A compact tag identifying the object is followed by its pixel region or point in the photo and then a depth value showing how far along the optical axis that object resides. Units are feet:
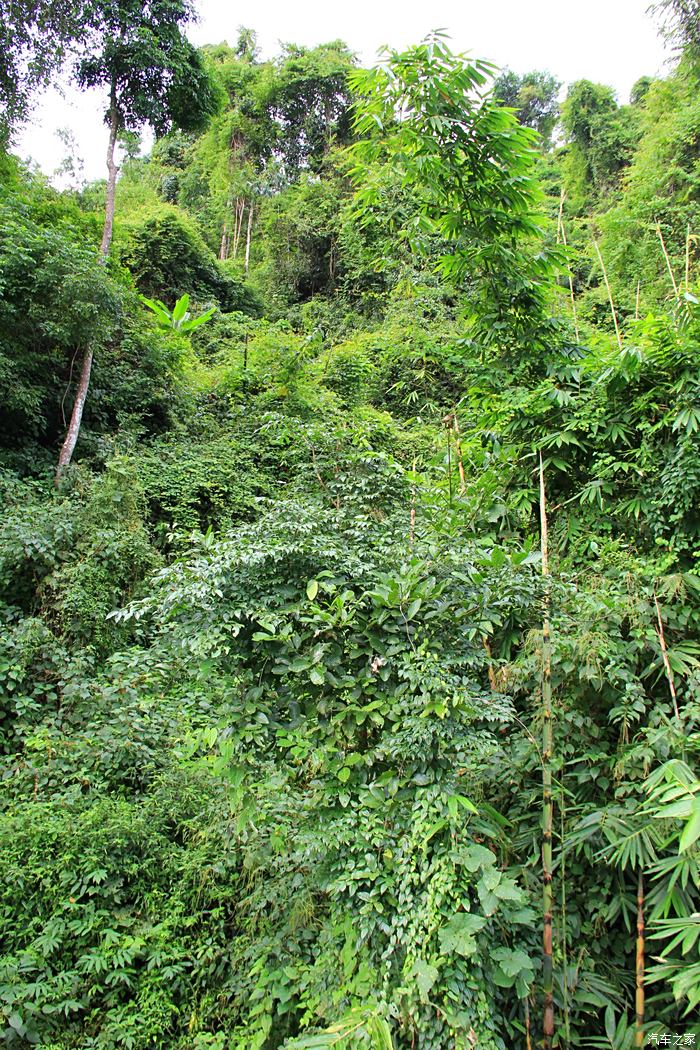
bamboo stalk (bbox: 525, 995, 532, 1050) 5.97
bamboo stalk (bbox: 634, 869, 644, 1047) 5.92
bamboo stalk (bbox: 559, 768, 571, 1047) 6.17
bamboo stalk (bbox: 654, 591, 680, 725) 6.84
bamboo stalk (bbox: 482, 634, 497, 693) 7.77
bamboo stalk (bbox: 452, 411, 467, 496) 10.04
